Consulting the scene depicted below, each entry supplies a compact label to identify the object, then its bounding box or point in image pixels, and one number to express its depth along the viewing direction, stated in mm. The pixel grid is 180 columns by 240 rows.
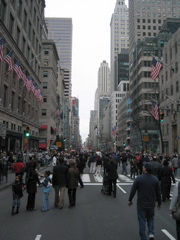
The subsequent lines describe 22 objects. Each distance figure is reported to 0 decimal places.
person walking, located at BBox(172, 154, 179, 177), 19500
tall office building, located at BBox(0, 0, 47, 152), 30438
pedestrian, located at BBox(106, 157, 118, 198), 11531
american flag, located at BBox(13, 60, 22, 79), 24500
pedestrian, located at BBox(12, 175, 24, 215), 8359
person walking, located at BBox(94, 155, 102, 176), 19828
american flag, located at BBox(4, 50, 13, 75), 21569
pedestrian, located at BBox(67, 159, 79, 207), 9422
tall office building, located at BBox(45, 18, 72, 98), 189500
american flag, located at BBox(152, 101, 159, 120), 28453
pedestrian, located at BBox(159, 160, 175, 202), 10539
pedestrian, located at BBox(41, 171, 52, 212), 8766
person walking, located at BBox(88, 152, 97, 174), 22272
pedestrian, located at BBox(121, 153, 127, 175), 21777
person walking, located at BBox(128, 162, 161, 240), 5484
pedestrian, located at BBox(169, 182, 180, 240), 5029
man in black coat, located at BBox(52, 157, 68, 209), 9289
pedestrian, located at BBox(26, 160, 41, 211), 8812
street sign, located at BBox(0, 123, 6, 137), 15281
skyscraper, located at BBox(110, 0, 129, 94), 178125
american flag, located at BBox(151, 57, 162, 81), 23970
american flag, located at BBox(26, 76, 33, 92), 28708
